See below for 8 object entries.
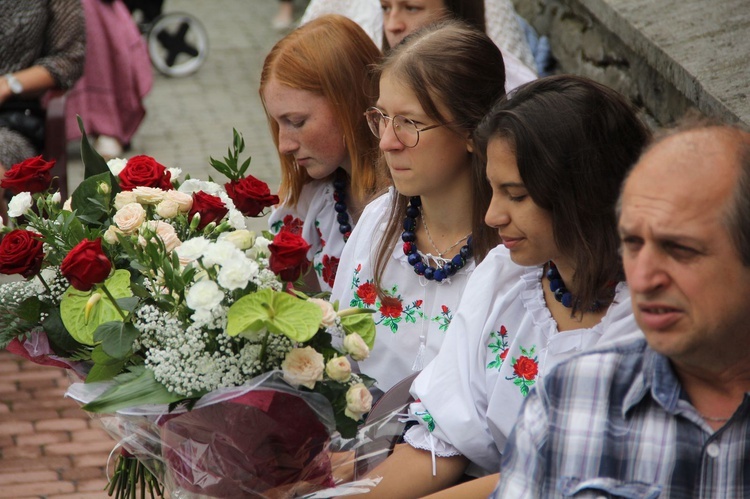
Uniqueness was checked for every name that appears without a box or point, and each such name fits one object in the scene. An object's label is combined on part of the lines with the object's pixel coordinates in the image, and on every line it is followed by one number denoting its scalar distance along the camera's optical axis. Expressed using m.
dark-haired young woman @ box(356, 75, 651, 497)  4.18
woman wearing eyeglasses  5.09
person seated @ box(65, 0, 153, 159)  13.58
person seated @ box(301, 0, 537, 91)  7.51
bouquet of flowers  3.82
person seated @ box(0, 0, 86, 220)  9.70
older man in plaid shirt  3.15
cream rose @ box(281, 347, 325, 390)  3.80
